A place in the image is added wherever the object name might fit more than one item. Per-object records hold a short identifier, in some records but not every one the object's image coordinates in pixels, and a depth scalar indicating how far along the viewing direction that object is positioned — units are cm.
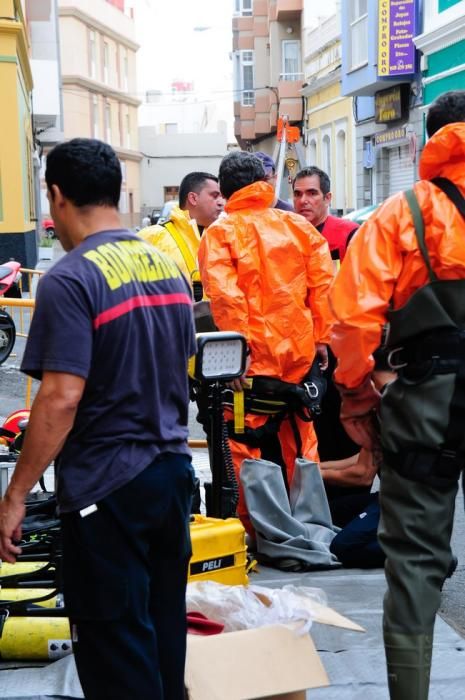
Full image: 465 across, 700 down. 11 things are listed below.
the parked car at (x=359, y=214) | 3430
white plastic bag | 647
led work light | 786
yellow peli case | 796
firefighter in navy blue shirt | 499
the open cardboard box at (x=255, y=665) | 600
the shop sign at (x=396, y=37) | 3895
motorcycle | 2077
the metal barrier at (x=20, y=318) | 2230
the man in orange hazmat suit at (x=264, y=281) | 984
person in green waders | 580
